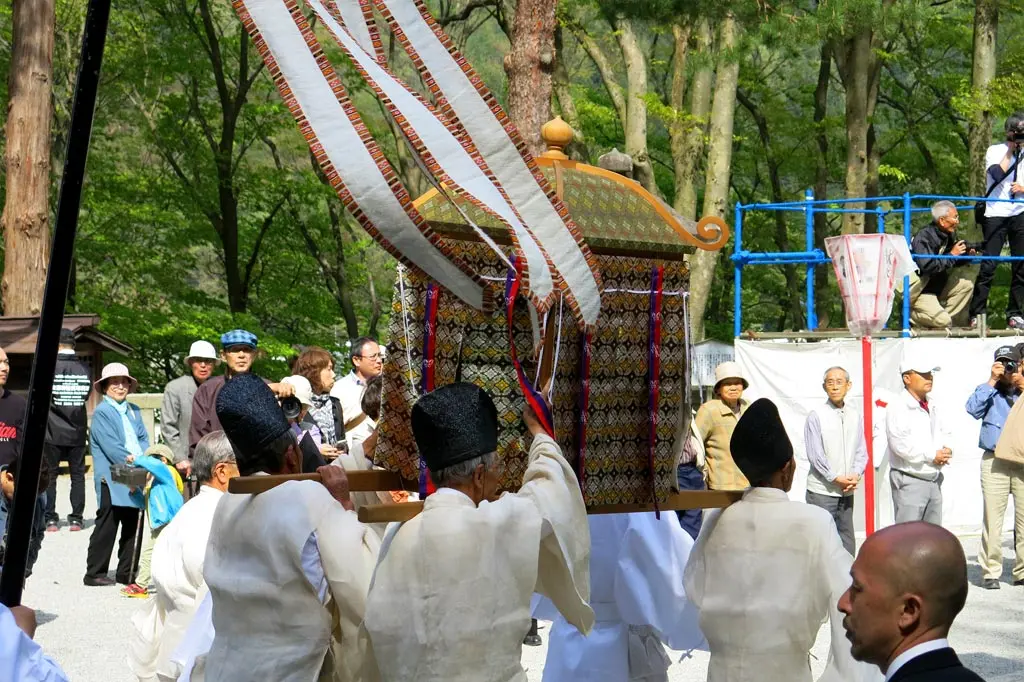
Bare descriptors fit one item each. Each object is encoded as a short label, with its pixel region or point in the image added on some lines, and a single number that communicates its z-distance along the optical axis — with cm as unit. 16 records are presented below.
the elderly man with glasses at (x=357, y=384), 770
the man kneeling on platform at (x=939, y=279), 1327
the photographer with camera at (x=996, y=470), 1023
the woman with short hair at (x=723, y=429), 957
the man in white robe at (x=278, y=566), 390
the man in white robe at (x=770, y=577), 450
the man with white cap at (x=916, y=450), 1002
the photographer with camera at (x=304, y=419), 650
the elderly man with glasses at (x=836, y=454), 964
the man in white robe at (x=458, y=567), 365
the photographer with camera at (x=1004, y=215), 1373
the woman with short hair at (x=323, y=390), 868
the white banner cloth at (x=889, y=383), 1252
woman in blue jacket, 966
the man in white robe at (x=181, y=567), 500
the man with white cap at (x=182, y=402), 970
